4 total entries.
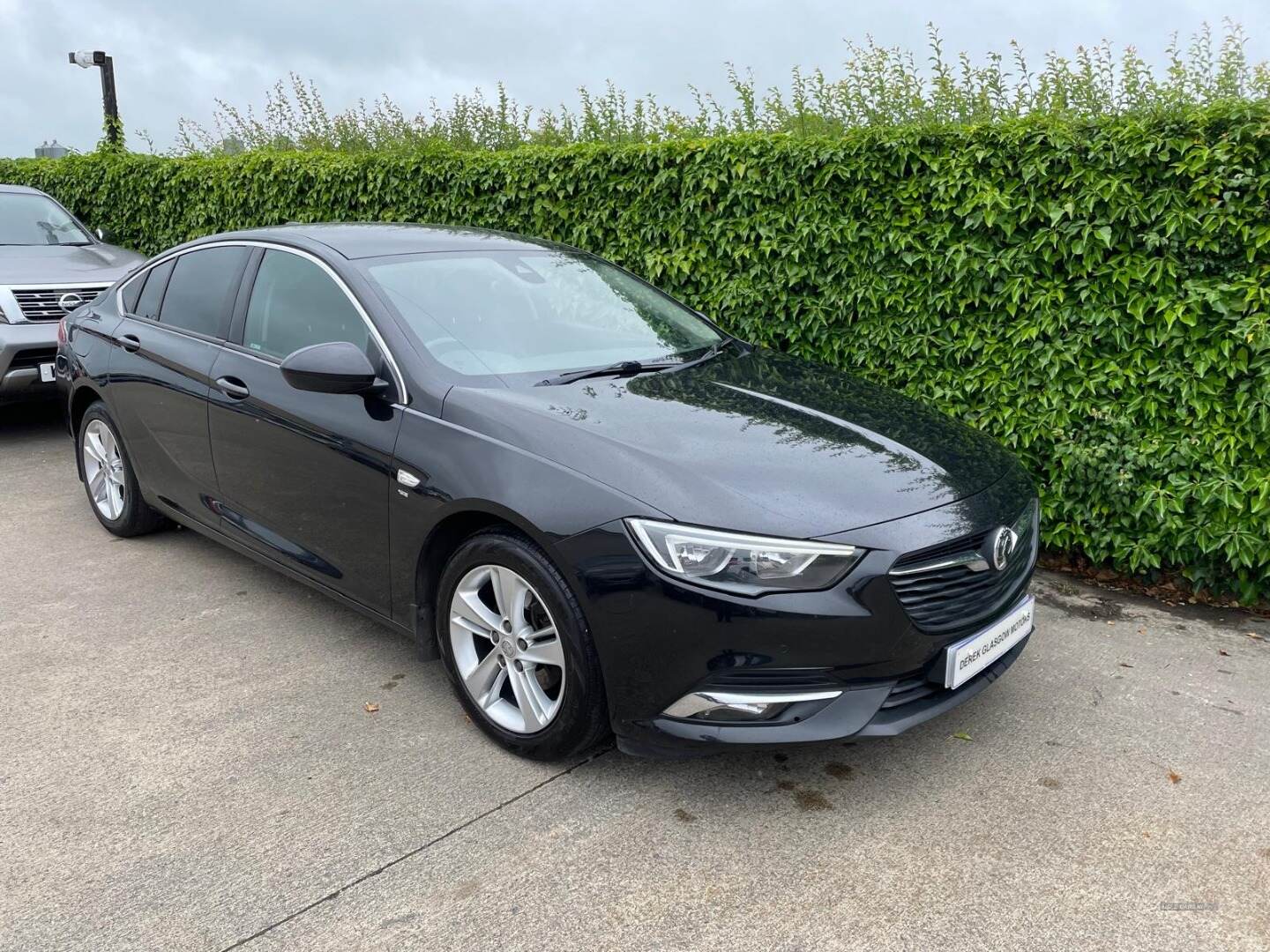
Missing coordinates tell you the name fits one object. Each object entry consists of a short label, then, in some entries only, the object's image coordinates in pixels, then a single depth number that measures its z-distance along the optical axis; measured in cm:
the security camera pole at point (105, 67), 1237
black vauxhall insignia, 274
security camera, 1277
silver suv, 701
